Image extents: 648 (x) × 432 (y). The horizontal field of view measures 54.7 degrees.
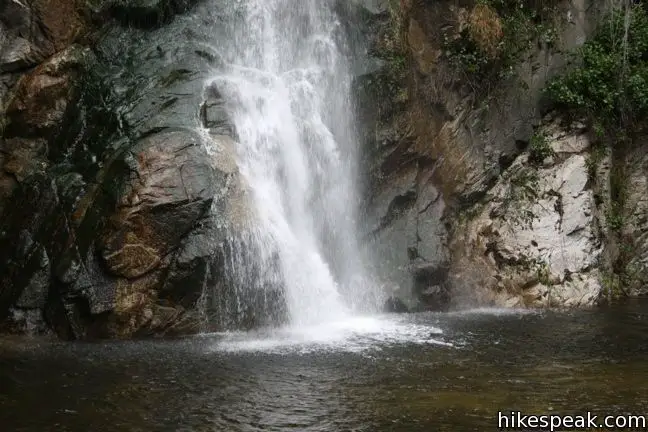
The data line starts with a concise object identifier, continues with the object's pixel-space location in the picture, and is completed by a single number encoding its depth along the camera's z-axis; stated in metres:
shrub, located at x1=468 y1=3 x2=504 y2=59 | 12.71
